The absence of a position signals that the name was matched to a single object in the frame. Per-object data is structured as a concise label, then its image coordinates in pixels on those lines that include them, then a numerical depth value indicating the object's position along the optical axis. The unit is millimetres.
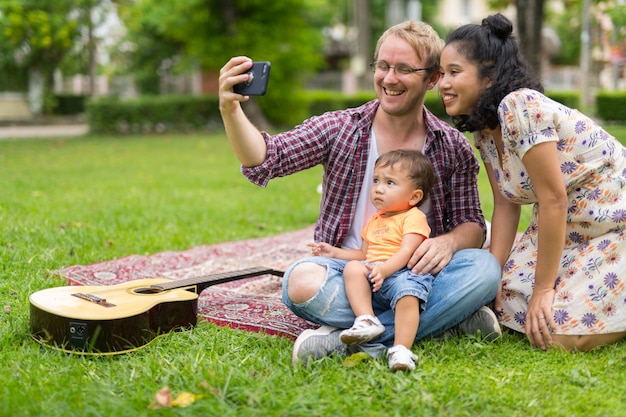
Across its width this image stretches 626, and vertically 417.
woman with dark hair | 2746
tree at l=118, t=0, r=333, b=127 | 18531
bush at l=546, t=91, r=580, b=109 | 19542
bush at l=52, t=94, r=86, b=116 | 29297
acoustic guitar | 2709
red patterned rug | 3258
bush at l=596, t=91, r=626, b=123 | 20469
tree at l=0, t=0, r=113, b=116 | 14109
